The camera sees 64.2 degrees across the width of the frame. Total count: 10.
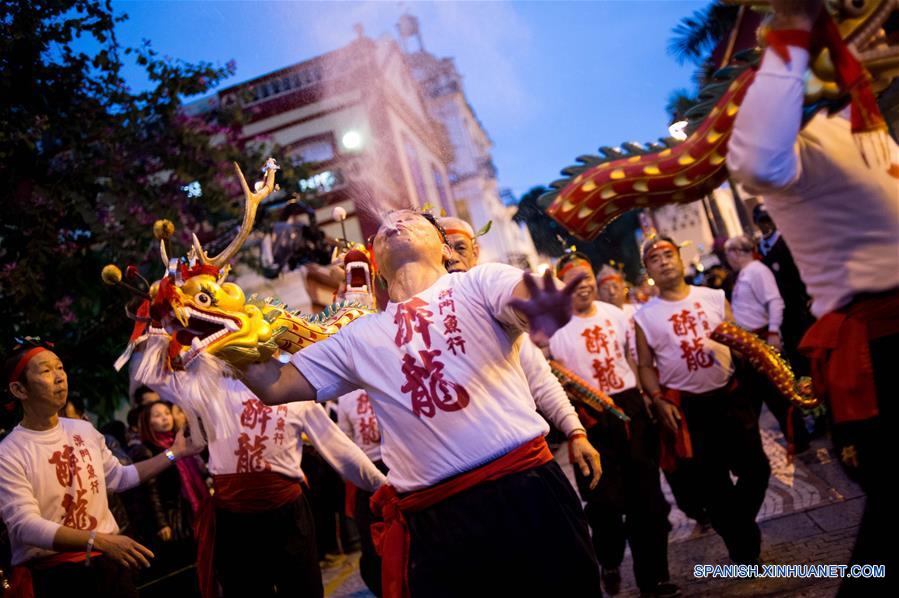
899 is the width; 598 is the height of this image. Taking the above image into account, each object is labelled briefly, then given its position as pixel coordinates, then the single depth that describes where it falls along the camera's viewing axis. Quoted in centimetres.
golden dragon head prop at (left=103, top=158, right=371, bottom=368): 255
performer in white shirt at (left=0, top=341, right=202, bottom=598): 361
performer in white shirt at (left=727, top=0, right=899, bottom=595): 192
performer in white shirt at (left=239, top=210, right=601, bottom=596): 238
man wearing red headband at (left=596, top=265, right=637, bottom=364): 773
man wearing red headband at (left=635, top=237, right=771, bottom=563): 453
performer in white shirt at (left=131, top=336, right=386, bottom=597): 427
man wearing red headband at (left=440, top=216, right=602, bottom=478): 313
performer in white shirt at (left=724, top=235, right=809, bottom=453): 645
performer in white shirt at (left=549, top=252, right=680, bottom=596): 454
